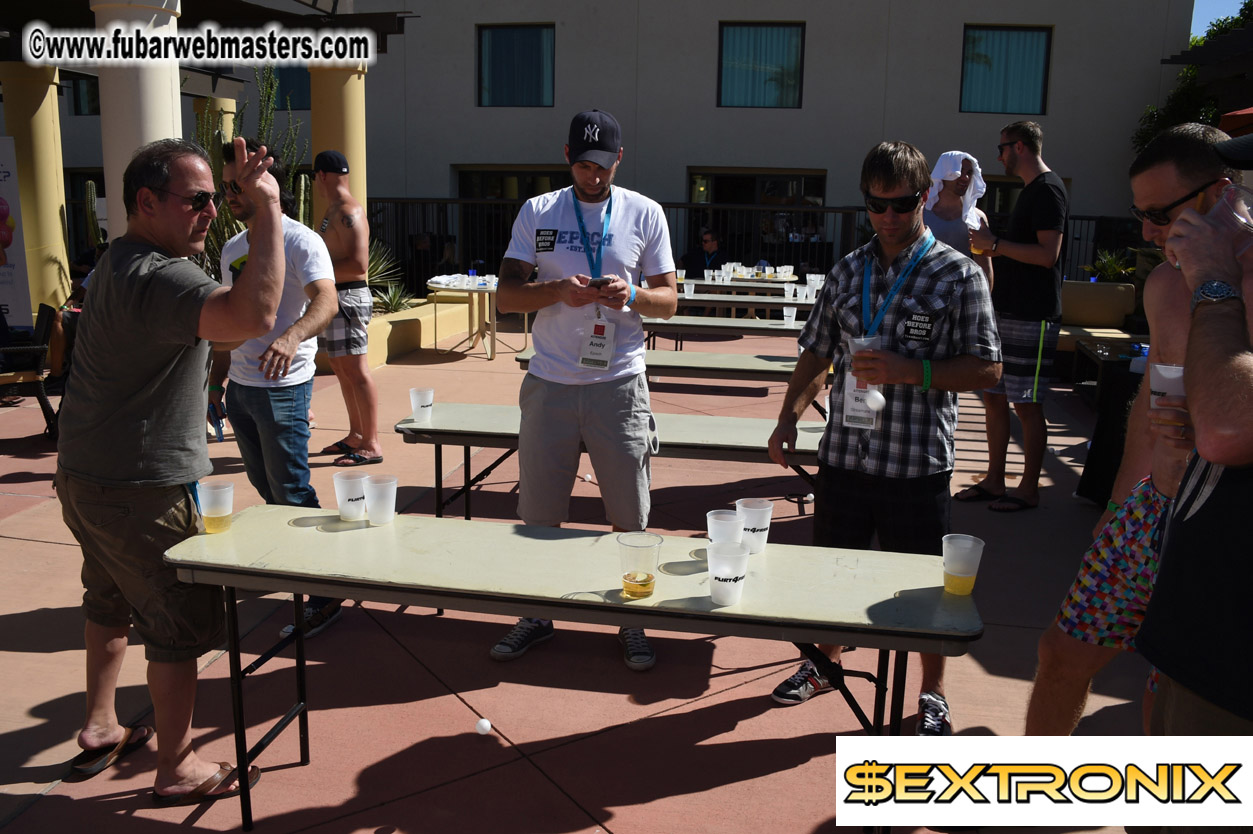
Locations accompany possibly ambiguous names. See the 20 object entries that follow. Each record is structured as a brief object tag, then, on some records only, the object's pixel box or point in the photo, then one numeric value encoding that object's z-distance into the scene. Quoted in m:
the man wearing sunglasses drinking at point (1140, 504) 2.32
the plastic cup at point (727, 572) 2.47
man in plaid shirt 3.01
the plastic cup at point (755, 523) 2.87
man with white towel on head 5.53
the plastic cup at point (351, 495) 3.00
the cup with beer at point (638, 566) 2.52
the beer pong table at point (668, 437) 4.76
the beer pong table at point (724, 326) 8.22
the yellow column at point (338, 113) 10.67
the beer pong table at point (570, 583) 2.41
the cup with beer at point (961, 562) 2.51
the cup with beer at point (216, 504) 2.87
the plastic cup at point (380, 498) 3.00
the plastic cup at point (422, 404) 4.85
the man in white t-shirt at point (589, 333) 3.67
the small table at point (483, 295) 10.80
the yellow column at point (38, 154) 10.77
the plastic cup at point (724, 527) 2.68
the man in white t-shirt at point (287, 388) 4.01
